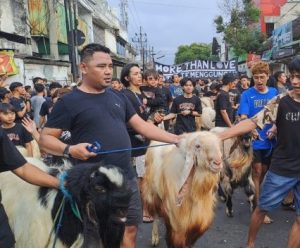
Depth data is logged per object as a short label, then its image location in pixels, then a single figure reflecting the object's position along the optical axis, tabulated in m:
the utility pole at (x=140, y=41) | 61.80
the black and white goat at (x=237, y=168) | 4.21
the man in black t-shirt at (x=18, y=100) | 4.99
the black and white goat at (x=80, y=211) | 1.70
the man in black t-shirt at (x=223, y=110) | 5.74
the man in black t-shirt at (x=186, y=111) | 5.70
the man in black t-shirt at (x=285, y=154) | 2.74
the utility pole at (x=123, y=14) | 50.43
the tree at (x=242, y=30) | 24.23
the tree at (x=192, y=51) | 88.25
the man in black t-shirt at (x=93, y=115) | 2.24
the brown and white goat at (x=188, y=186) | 2.62
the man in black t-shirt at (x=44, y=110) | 6.29
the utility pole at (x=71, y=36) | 13.06
